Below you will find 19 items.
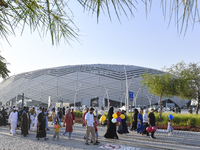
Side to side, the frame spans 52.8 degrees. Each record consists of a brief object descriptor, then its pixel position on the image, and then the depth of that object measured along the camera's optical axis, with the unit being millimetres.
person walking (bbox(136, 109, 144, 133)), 13184
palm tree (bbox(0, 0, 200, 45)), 1354
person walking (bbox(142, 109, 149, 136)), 12813
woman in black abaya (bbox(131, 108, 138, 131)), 14543
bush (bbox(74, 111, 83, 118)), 27358
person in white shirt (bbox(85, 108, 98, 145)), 9631
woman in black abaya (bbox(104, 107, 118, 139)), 11172
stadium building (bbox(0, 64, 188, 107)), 73875
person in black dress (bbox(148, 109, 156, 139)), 11633
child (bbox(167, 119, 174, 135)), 13016
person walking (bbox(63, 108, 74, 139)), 11094
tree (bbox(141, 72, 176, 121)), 23375
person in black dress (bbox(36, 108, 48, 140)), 10680
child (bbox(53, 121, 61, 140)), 10336
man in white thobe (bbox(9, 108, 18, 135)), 12391
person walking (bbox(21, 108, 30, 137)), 11945
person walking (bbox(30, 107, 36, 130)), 16186
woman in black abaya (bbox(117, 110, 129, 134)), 12680
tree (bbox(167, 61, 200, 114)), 25091
